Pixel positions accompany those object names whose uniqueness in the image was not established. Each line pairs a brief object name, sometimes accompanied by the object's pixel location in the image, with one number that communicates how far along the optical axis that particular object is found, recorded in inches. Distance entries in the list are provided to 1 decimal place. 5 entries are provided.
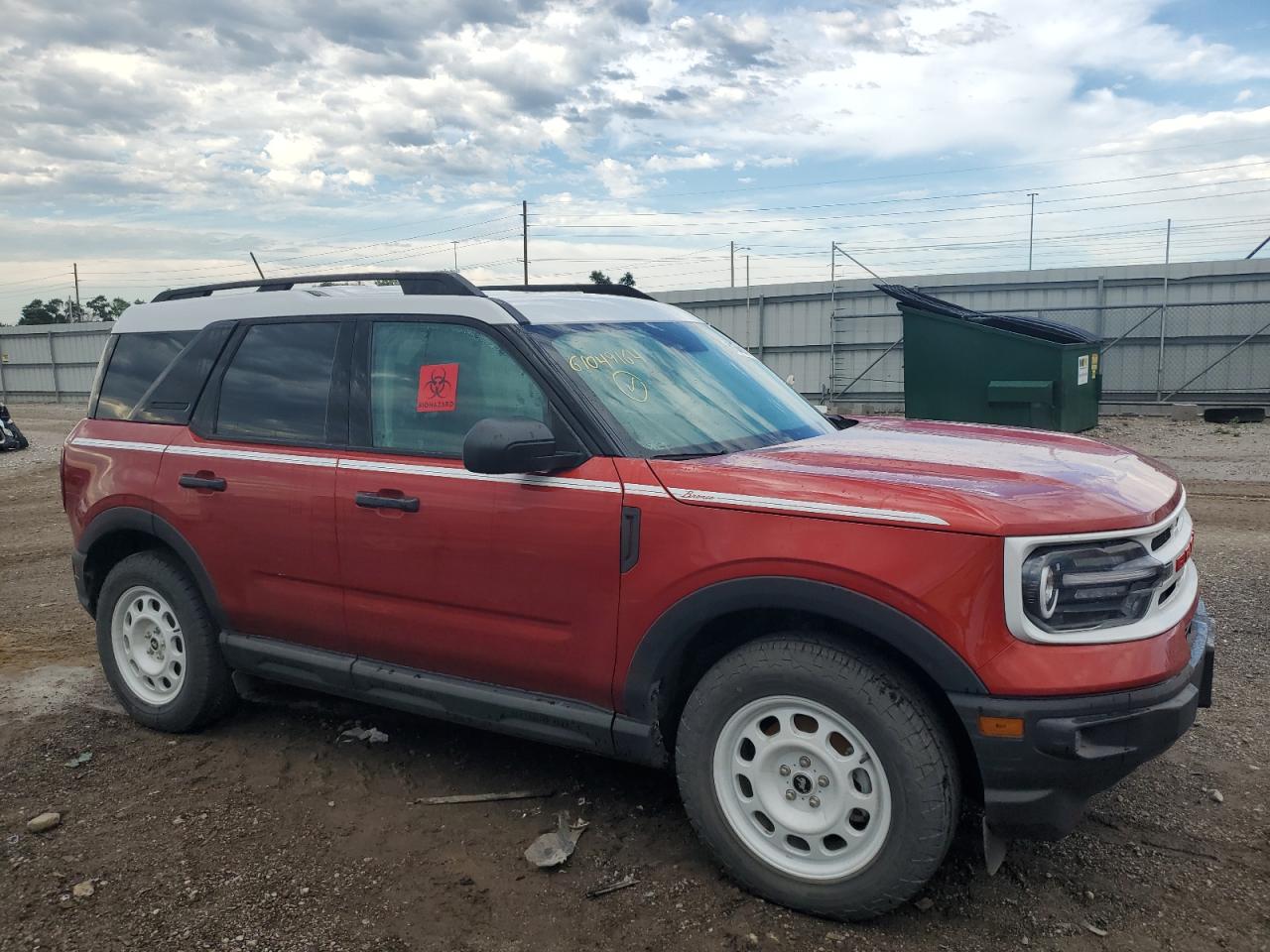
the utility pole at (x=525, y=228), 1753.2
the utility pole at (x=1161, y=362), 761.0
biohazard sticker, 142.9
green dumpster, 518.0
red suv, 104.4
